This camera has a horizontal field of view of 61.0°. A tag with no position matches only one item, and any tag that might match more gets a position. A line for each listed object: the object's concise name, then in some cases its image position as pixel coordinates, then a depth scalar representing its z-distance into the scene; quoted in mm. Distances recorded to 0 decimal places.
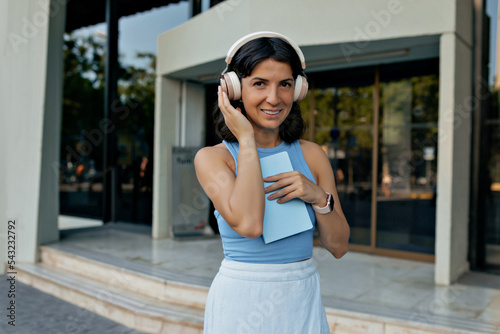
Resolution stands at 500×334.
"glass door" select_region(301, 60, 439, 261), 6457
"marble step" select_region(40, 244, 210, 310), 4746
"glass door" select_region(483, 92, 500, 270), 5734
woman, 1306
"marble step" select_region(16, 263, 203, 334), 4371
